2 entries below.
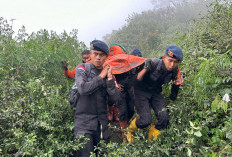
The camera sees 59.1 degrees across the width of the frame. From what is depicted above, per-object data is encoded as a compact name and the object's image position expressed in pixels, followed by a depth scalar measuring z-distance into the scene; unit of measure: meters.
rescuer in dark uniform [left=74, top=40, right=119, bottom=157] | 2.86
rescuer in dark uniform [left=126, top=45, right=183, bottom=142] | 3.35
